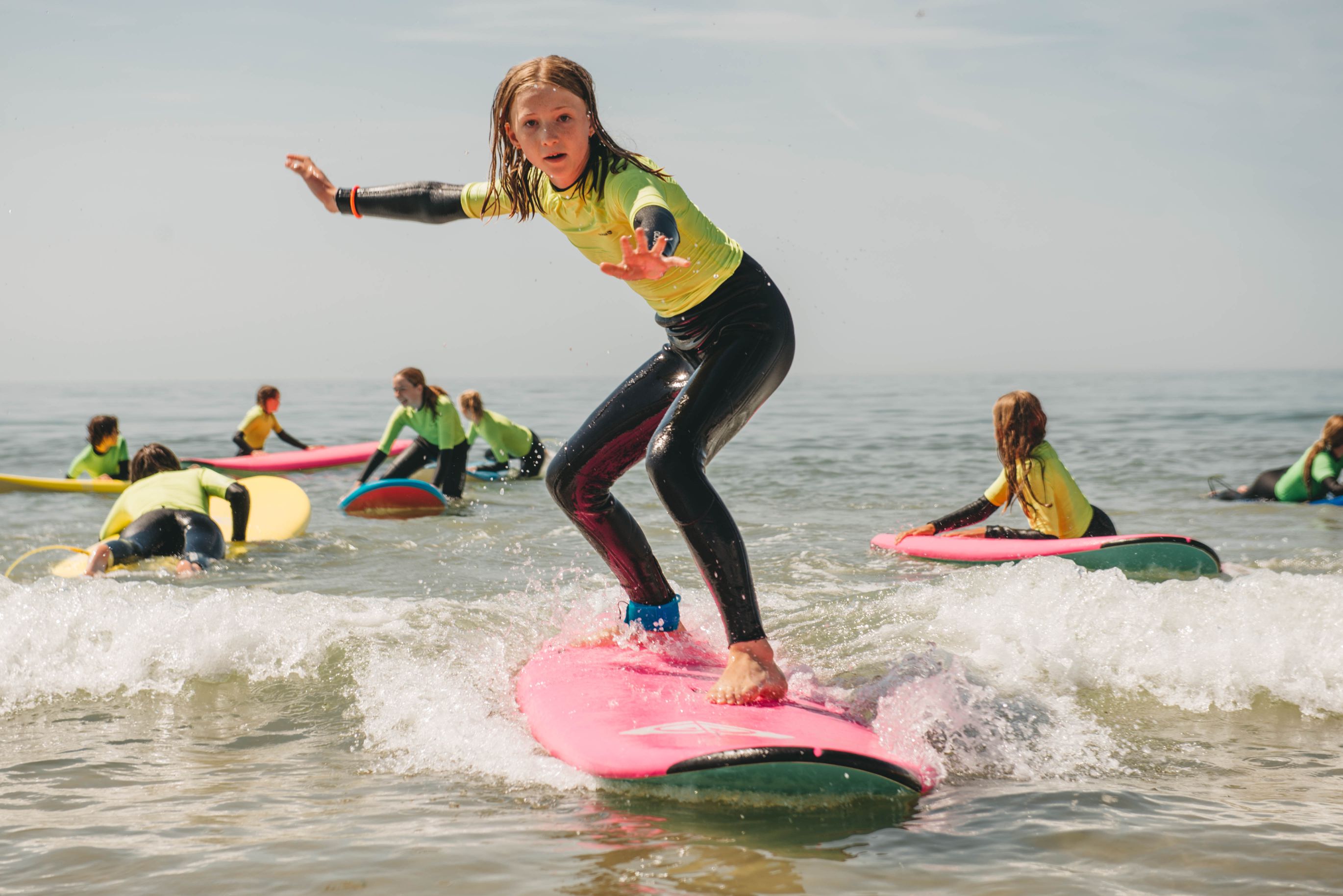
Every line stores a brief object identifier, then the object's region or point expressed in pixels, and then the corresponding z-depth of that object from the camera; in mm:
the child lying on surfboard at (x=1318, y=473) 10383
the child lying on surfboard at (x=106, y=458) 12383
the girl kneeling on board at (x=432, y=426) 11797
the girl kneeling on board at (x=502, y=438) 13438
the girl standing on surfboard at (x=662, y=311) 3209
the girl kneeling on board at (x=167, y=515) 7418
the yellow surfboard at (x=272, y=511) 8930
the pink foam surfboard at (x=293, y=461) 14594
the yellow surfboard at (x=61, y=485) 12336
